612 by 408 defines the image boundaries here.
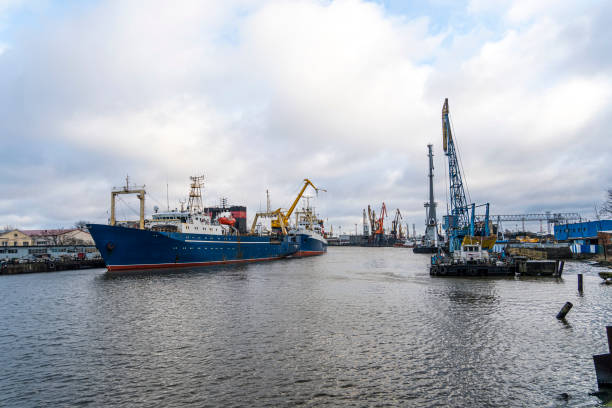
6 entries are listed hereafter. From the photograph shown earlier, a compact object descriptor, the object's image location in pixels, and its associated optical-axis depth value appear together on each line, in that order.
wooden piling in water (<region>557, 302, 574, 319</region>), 20.78
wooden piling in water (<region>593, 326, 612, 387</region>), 11.15
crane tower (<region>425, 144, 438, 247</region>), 151.00
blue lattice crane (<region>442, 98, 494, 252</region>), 76.36
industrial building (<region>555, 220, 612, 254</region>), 72.38
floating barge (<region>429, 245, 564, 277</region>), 42.25
